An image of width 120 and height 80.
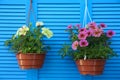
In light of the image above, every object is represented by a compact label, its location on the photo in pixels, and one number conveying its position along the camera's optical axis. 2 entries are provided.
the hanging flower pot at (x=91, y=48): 2.60
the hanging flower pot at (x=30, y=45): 2.63
